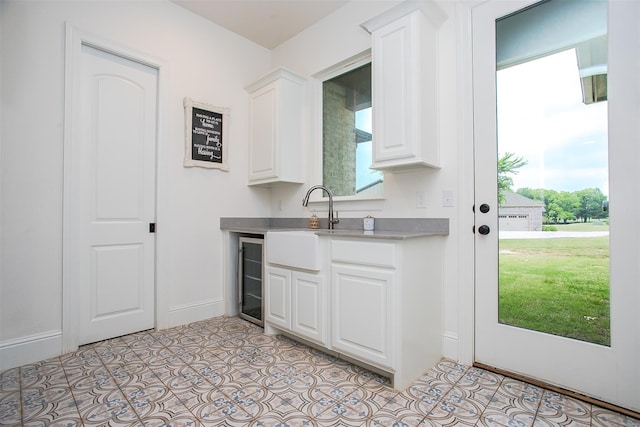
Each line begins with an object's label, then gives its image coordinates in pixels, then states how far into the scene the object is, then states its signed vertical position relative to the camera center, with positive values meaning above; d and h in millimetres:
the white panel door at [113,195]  2322 +173
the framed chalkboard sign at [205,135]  2844 +773
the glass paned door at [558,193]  1579 +135
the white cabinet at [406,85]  2012 +879
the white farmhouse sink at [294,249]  2139 -236
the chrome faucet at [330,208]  2709 +70
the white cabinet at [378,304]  1742 -545
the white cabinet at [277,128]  2992 +874
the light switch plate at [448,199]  2123 +120
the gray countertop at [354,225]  2010 -78
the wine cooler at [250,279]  2812 -592
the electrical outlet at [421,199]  2262 +126
